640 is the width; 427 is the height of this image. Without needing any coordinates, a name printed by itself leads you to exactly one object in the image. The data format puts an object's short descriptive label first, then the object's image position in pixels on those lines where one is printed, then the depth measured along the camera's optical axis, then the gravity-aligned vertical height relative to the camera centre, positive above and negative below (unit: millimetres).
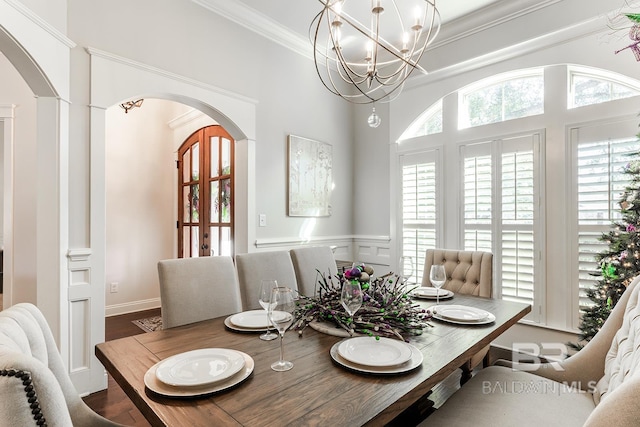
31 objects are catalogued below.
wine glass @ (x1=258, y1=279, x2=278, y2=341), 1154 -279
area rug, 3586 -1249
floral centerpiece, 1389 -442
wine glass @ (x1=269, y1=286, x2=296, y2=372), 1093 -330
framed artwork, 3471 +396
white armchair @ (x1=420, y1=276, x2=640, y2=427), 1132 -703
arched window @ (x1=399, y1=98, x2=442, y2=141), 3498 +972
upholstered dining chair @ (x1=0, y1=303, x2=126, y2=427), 495 -279
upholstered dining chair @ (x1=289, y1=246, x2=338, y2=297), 2307 -376
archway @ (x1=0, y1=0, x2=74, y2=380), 2016 +223
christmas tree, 1982 -293
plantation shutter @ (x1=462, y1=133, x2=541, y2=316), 2814 +50
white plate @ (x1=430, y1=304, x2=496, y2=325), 1523 -485
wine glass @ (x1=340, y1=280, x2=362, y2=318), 1248 -311
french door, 3791 +238
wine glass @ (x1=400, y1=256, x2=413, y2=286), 1837 -298
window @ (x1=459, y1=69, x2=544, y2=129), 2891 +1065
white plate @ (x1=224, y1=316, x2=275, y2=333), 1433 -501
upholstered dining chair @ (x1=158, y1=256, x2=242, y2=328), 1664 -404
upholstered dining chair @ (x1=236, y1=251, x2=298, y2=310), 1989 -364
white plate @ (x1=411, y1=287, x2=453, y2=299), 1999 -491
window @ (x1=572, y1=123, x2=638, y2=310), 2396 +215
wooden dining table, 828 -503
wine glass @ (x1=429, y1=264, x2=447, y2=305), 1699 -320
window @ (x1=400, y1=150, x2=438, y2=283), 3441 +86
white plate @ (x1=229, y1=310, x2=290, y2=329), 1456 -491
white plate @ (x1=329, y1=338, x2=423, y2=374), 1026 -484
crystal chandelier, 2840 +1790
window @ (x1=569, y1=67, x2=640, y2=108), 2434 +967
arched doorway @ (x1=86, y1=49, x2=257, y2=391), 2248 +876
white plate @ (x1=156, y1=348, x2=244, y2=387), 946 -477
